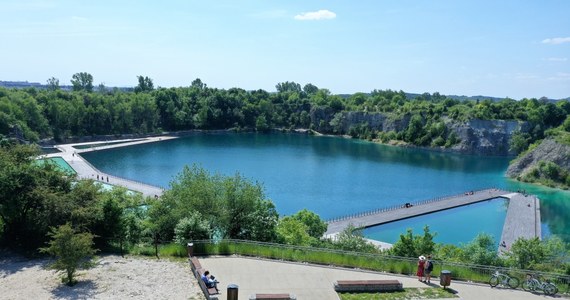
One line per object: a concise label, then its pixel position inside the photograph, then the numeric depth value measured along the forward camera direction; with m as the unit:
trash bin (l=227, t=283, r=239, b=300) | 14.71
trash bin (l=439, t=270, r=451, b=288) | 17.20
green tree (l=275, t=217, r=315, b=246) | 27.55
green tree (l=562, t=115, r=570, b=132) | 95.38
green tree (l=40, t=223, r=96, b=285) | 16.50
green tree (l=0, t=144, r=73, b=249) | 20.89
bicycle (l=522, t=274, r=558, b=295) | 17.38
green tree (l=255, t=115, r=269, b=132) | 145.75
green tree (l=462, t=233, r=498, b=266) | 28.05
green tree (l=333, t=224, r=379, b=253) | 29.74
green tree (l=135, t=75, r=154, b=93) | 162.19
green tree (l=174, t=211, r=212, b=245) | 21.14
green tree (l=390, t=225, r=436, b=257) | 29.38
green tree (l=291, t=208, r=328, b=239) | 37.17
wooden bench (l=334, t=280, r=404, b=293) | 16.64
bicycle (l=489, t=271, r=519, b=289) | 18.00
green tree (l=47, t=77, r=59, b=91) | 166.00
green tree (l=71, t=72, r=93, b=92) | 169.38
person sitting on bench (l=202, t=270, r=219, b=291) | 15.55
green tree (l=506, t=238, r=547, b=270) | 29.09
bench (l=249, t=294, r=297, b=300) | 14.79
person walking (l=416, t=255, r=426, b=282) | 18.10
